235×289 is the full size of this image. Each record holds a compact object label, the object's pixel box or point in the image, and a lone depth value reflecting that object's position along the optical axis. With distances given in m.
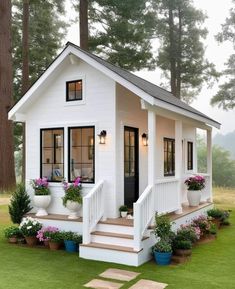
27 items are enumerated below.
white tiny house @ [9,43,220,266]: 7.29
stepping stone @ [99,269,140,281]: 5.96
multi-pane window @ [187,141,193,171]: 13.15
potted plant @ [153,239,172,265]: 6.72
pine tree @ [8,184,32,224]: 8.96
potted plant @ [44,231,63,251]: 7.80
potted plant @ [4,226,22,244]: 8.47
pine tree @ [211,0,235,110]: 20.78
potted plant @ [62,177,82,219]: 8.26
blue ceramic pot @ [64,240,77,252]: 7.64
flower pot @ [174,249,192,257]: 7.03
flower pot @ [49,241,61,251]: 7.82
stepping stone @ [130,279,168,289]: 5.53
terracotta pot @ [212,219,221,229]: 10.24
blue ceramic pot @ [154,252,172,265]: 6.71
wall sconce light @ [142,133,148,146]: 9.40
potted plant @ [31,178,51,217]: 8.76
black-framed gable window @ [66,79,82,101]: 8.87
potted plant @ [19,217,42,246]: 8.18
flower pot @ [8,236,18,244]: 8.46
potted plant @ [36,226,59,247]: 7.99
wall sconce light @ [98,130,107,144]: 8.18
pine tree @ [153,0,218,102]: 22.25
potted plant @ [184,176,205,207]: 10.31
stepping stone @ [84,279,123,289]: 5.55
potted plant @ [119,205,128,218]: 8.10
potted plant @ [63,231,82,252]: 7.63
